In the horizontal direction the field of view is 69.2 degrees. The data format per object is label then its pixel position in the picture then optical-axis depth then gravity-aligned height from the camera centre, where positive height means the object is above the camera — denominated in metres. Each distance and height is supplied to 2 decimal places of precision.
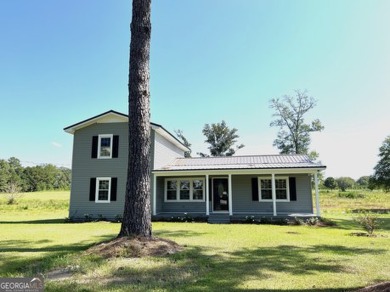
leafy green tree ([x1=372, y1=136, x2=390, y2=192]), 33.69 +2.52
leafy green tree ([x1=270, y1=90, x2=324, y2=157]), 35.94 +8.44
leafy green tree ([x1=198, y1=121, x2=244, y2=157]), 43.31 +7.77
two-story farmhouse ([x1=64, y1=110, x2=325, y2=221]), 16.16 +0.46
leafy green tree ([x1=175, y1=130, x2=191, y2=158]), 45.34 +8.55
